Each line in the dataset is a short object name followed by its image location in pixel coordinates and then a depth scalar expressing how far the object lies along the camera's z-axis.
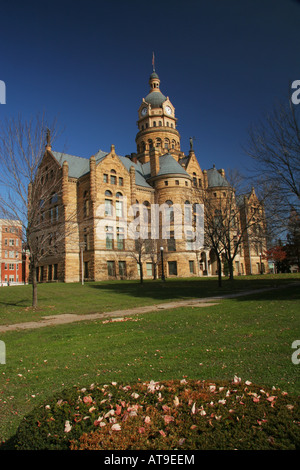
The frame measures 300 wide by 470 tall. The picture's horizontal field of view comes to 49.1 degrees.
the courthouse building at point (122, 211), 44.78
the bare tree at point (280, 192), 17.46
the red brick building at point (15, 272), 80.98
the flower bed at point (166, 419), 2.82
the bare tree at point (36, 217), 18.56
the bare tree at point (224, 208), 30.44
